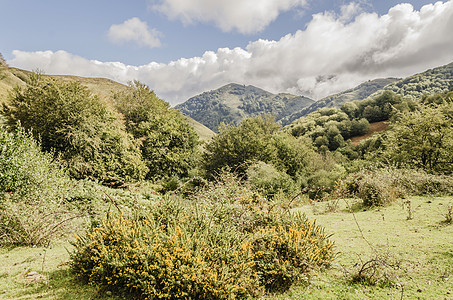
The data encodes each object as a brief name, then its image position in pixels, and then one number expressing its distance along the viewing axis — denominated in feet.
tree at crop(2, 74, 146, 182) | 47.60
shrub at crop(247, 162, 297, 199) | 45.21
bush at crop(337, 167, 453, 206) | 29.40
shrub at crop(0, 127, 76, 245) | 20.26
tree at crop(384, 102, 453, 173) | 42.27
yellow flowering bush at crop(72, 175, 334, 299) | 10.86
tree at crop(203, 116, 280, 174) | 70.23
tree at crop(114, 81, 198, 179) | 68.39
